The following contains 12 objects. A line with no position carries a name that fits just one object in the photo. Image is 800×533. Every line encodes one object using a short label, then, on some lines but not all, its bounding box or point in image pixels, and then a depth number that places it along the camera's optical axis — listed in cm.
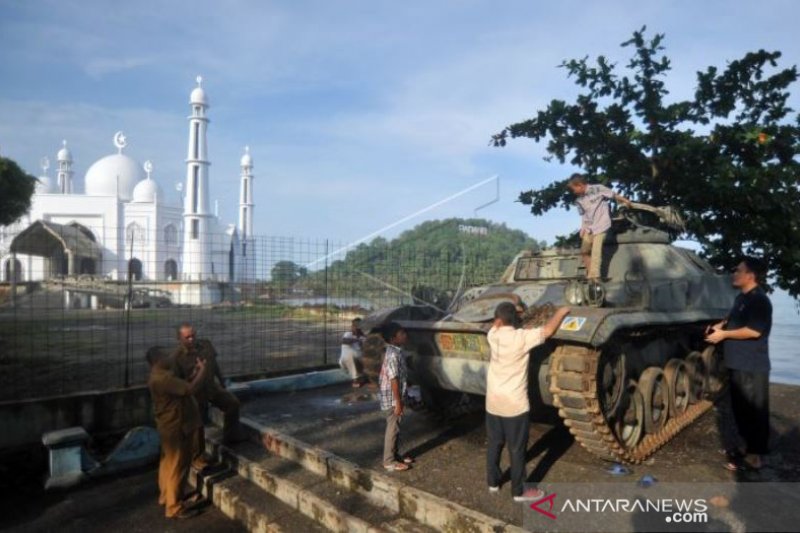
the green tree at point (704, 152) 783
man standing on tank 639
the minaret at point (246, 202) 5747
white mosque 3959
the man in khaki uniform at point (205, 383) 574
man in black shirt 491
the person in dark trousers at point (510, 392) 432
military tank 502
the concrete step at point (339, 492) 423
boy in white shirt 962
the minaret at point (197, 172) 4356
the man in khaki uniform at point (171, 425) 507
